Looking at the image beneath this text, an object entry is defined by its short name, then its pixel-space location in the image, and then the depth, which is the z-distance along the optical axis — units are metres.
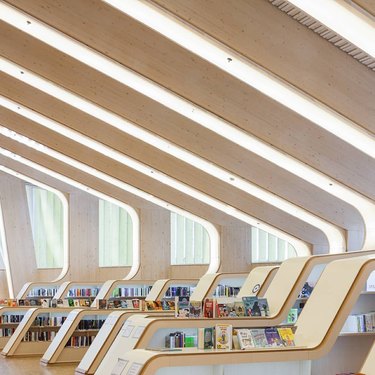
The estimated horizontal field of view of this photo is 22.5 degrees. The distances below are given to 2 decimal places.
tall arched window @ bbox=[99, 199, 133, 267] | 24.34
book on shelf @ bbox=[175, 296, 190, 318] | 11.12
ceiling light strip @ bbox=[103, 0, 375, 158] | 10.52
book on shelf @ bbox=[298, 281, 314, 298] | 12.71
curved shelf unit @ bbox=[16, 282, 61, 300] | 22.27
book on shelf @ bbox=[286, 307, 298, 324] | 11.77
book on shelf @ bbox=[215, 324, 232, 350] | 8.74
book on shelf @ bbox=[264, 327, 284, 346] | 8.98
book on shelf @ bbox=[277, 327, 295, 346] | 9.12
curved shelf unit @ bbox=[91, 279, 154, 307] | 19.55
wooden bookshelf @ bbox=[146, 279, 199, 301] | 18.25
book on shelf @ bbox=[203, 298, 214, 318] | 11.13
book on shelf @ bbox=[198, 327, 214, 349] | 8.81
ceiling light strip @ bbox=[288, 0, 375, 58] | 8.84
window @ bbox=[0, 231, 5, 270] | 24.94
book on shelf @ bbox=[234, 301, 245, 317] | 11.03
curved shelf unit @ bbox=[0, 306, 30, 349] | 18.50
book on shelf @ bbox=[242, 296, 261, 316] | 11.09
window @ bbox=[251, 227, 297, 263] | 21.14
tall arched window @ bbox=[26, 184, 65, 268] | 25.33
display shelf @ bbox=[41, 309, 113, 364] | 15.40
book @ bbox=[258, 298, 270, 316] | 11.16
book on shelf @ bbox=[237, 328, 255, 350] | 8.76
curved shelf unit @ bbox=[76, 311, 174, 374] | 13.12
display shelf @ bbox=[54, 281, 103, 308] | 20.98
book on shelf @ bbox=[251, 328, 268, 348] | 8.86
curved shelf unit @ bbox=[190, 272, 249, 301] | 15.95
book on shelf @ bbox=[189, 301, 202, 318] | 11.20
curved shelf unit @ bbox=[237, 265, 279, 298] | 13.05
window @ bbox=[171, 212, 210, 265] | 23.34
